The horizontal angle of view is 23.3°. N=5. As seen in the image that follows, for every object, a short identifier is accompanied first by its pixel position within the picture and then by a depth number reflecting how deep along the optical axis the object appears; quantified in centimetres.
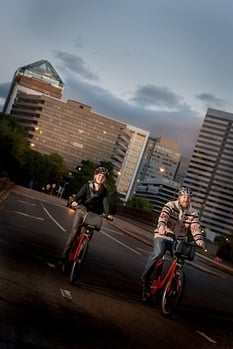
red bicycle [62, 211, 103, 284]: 905
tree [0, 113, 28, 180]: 6894
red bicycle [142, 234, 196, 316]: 839
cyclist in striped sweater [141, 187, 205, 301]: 884
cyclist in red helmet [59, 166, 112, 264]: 971
